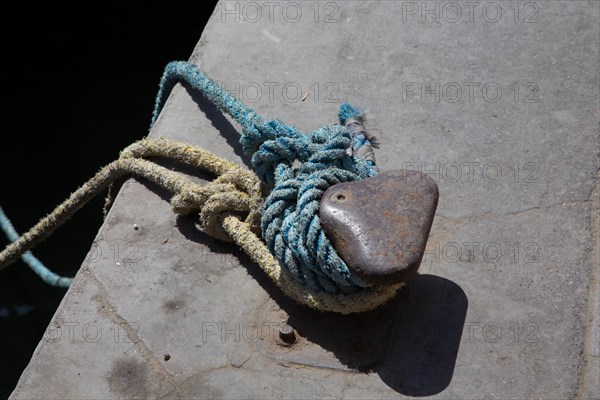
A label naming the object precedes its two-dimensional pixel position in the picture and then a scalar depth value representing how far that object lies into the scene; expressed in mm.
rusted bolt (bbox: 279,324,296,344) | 2074
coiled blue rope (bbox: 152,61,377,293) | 1947
